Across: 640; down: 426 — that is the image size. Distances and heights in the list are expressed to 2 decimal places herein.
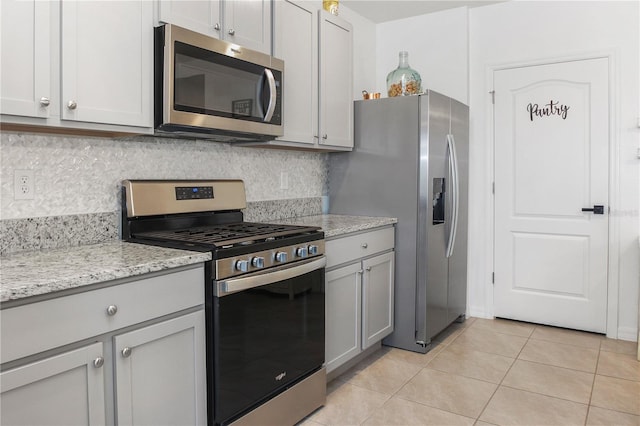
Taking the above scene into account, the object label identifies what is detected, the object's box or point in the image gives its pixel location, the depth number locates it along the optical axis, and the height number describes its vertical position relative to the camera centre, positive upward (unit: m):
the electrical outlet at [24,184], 1.81 +0.10
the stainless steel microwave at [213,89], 1.95 +0.55
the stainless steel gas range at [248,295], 1.82 -0.35
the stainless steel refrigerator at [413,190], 3.19 +0.15
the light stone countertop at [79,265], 1.28 -0.17
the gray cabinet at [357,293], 2.64 -0.49
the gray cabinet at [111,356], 1.27 -0.44
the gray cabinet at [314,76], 2.71 +0.83
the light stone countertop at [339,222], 2.66 -0.07
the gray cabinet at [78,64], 1.53 +0.51
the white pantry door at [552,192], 3.54 +0.15
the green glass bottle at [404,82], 3.48 +0.94
